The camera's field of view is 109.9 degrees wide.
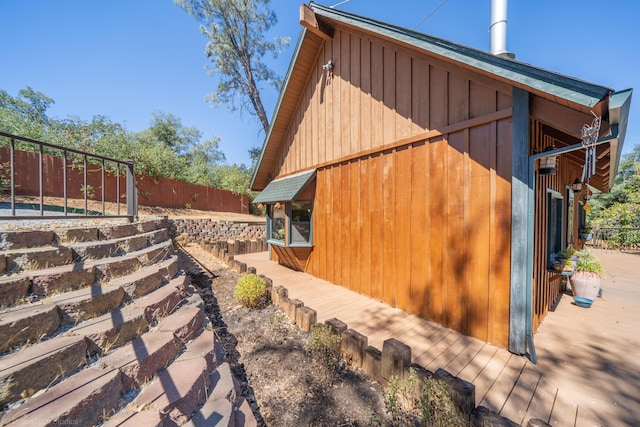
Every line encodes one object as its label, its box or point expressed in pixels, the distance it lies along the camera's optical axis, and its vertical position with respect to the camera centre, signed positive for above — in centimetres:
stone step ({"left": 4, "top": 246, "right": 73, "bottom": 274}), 209 -47
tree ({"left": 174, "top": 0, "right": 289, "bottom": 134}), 1302 +1016
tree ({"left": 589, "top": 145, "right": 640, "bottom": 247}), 1070 -22
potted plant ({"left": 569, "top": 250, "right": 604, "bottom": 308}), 385 -125
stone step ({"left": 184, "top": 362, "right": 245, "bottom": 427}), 172 -162
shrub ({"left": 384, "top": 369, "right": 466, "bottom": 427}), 175 -163
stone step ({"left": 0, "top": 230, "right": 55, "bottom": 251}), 219 -30
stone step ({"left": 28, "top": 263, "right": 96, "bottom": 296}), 203 -66
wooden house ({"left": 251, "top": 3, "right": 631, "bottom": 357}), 263 +67
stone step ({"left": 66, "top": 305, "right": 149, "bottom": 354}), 189 -106
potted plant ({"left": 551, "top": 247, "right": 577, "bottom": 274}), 336 -82
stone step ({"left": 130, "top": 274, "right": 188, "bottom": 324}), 247 -107
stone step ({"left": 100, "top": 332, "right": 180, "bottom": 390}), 178 -125
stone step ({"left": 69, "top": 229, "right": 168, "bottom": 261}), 260 -48
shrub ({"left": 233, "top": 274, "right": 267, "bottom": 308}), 410 -151
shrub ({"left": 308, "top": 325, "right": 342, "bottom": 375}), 264 -166
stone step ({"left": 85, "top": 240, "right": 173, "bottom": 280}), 257 -67
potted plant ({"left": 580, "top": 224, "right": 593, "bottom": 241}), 733 -77
